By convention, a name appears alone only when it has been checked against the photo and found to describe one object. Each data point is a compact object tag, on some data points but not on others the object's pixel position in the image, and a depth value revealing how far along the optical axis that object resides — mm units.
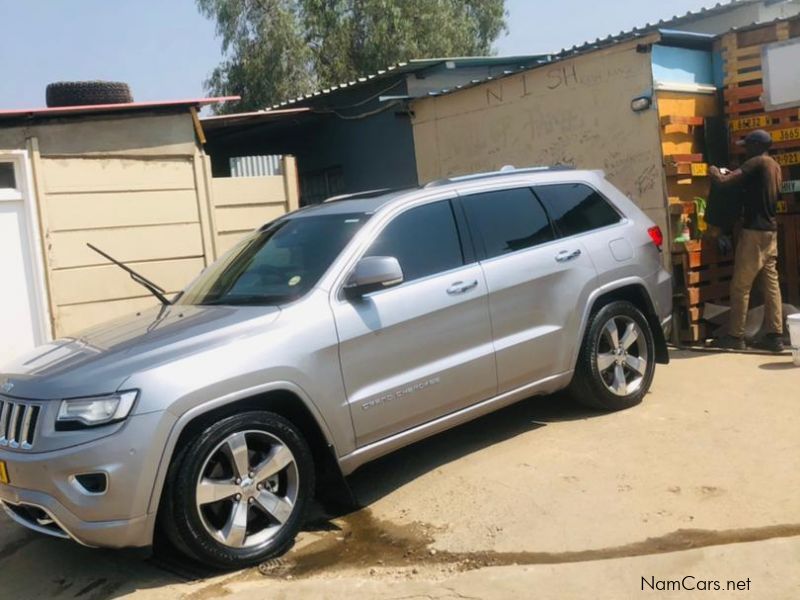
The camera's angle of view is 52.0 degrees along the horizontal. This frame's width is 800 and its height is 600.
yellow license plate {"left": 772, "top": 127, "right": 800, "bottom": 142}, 7867
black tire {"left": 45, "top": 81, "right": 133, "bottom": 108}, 9727
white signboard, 7555
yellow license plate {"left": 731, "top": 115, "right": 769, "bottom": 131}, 8016
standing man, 7383
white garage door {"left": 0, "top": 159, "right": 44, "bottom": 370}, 8555
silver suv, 3652
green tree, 22859
